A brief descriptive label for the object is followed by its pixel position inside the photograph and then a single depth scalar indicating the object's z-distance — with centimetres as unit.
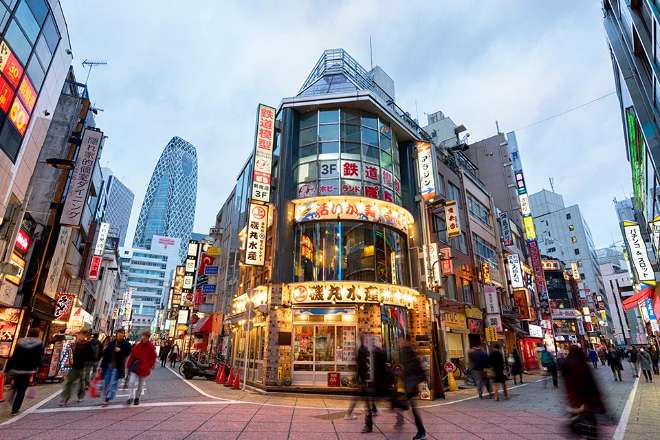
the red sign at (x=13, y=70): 1295
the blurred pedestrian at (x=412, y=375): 679
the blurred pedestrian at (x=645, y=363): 1914
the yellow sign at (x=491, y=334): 2594
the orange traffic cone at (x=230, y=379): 1704
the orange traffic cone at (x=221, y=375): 1812
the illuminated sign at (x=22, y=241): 1598
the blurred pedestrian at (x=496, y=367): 1387
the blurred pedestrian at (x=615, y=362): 2092
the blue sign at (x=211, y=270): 2850
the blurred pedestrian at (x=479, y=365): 1421
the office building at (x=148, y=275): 13012
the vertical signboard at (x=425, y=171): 2133
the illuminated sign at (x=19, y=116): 1353
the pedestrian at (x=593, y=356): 2956
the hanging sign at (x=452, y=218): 2216
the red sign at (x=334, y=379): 1564
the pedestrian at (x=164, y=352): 3241
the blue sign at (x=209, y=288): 3088
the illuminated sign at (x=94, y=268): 3399
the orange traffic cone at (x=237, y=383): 1638
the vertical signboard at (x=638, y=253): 1967
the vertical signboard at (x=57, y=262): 1998
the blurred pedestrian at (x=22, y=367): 827
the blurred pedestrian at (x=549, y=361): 1895
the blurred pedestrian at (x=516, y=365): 1995
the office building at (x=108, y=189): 4777
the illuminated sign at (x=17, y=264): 1527
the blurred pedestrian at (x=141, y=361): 1007
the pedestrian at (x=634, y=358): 2389
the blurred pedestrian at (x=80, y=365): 975
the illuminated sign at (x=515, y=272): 3266
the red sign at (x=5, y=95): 1259
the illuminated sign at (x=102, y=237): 3691
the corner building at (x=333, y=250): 1645
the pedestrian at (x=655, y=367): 2564
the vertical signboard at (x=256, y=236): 1727
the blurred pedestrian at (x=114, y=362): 1031
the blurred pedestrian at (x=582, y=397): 512
